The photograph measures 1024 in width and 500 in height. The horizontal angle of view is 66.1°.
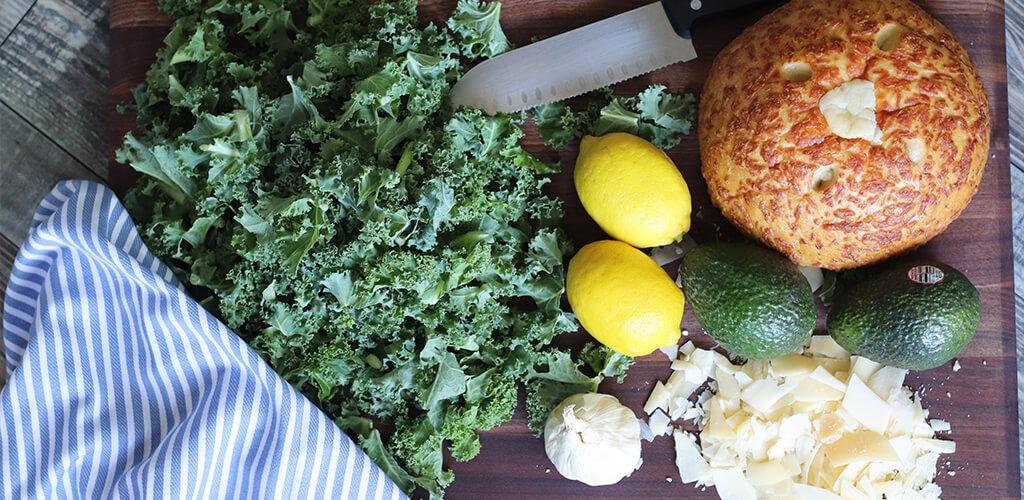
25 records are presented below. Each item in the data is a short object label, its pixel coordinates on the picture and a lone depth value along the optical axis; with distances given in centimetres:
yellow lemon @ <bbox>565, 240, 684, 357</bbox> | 107
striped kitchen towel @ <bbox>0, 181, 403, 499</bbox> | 115
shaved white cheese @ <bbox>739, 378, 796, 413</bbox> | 122
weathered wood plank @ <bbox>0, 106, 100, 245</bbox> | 139
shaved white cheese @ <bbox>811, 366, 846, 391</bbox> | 121
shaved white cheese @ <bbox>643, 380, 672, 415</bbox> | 125
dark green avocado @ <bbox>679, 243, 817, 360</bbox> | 106
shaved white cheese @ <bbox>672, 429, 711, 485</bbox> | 125
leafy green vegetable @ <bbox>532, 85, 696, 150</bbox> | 119
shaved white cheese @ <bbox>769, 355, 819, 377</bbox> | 122
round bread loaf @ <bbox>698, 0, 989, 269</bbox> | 100
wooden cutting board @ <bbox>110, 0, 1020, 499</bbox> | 120
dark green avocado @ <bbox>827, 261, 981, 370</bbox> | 107
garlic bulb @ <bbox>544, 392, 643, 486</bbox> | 116
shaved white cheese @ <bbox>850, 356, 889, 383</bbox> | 121
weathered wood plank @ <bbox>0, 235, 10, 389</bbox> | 140
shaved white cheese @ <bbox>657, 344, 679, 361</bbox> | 124
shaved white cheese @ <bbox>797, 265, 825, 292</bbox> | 120
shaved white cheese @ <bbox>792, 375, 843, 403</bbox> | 121
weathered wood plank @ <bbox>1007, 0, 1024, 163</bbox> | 137
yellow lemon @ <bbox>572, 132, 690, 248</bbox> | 108
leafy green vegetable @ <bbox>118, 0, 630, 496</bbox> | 108
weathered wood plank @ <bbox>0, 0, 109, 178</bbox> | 138
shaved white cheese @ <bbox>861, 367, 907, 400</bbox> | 122
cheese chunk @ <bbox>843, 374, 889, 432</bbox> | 121
